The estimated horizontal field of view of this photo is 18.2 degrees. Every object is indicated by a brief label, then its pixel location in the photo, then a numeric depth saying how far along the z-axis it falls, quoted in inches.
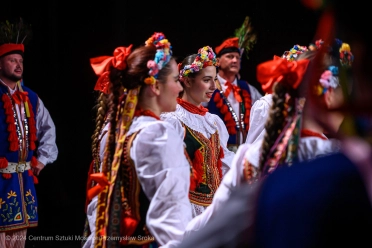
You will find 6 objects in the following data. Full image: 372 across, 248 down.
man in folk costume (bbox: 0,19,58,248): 334.5
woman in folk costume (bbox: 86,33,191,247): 157.9
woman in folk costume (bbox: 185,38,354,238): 131.0
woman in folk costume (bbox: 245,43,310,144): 318.7
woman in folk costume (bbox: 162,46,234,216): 274.7
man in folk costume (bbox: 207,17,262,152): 421.4
